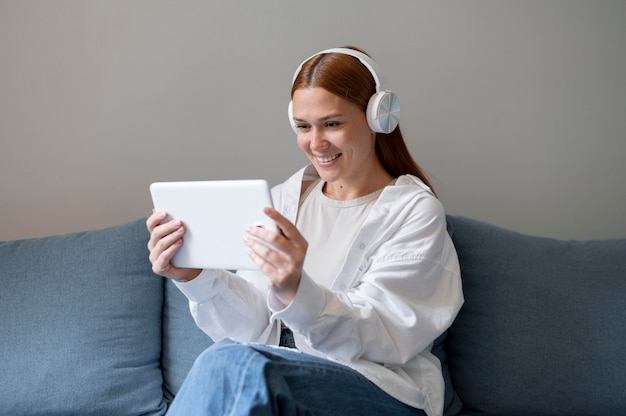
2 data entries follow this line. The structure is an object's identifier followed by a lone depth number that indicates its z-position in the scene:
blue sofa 1.77
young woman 1.26
